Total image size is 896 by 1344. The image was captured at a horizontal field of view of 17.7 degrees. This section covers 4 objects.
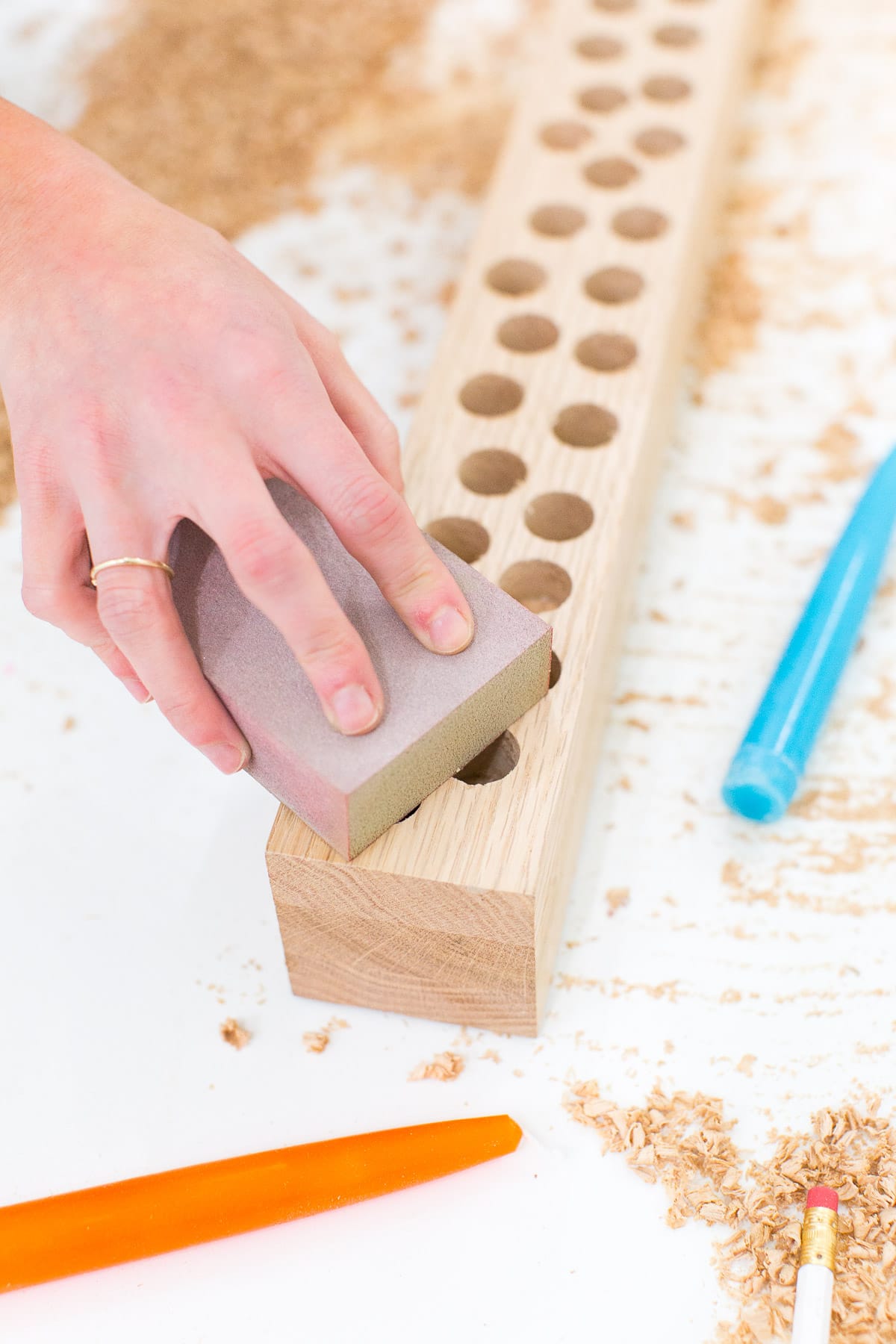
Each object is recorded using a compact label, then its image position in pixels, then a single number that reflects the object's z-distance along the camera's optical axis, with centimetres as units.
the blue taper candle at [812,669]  76
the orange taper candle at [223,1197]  69
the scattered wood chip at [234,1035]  73
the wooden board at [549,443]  71
